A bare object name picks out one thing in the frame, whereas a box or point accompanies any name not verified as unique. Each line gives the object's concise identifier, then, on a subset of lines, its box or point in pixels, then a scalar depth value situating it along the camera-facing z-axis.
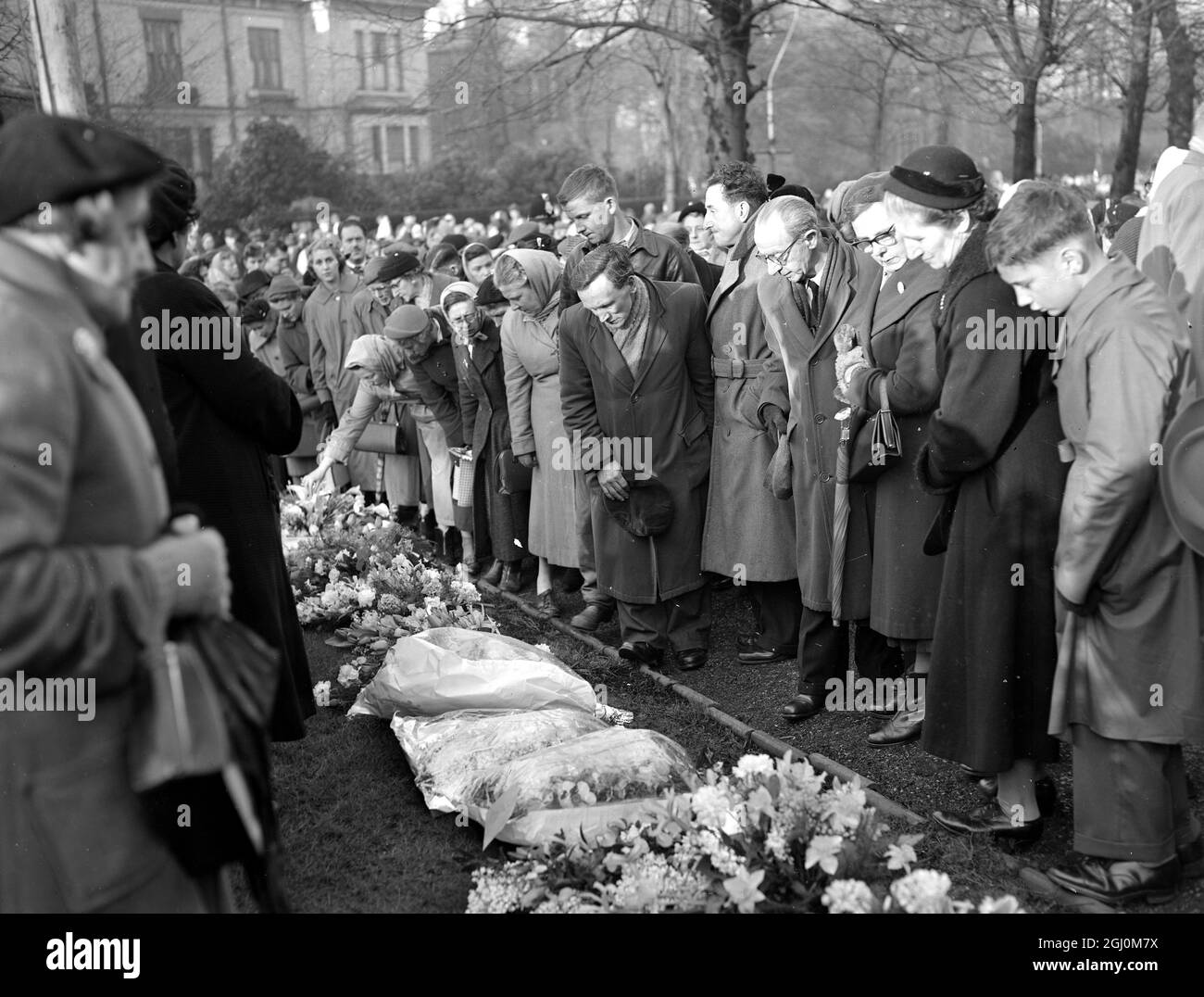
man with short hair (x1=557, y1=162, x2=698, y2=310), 6.92
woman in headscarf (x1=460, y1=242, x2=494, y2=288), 8.83
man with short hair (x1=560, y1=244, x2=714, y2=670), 6.29
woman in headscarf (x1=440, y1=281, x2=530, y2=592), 7.88
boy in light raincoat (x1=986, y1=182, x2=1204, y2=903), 3.50
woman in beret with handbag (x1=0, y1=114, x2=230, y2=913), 2.21
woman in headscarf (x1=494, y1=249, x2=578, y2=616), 7.28
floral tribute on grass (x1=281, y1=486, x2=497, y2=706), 6.62
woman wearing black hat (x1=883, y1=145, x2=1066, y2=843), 4.03
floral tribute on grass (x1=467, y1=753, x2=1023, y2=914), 3.53
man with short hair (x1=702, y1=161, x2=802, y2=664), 6.13
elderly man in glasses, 5.38
